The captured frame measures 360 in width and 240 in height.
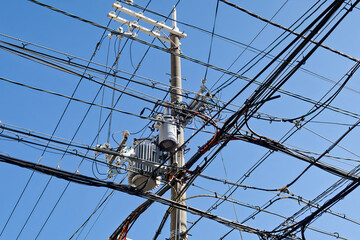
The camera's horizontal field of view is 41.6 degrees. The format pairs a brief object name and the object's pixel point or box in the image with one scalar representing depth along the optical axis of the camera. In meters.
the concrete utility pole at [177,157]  8.11
